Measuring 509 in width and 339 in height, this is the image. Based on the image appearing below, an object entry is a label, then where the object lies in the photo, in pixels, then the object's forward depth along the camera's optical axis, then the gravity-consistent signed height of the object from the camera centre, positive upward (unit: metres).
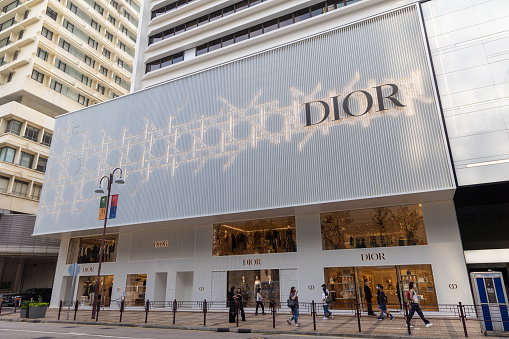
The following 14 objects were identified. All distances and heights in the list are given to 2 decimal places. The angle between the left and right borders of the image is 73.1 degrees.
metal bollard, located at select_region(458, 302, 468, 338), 11.41 -0.99
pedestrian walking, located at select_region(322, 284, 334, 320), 16.53 -0.65
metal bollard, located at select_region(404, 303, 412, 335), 11.84 -1.38
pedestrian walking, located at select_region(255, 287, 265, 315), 19.23 -0.62
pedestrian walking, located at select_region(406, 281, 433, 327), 13.47 -0.60
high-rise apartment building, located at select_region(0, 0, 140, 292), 38.50 +25.68
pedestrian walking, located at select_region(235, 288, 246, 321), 16.39 -0.53
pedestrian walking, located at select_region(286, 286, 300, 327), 14.78 -0.71
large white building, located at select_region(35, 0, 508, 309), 17.72 +7.06
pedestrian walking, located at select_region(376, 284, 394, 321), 15.80 -0.69
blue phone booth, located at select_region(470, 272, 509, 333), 11.59 -0.45
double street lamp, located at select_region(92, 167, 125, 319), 19.67 +0.16
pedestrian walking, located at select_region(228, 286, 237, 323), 16.00 -1.04
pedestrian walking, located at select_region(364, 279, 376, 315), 17.55 -0.47
